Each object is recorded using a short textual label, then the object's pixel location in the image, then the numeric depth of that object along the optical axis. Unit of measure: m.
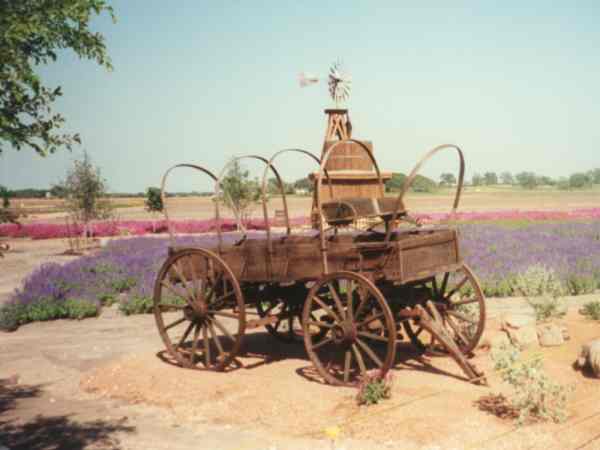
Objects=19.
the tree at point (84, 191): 29.05
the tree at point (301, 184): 126.79
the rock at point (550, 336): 7.32
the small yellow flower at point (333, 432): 4.76
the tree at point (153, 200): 42.75
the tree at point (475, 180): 193.30
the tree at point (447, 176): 148.38
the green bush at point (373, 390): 5.73
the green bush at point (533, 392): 5.09
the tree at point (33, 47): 4.05
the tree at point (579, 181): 150.74
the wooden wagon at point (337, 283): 6.22
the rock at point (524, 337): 7.35
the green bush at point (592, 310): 8.18
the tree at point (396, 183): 89.51
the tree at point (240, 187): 36.50
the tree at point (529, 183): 157.14
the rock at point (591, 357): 6.13
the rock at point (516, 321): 7.77
